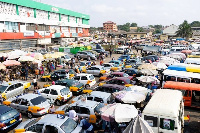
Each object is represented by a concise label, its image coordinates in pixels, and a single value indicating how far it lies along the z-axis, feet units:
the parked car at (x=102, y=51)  133.80
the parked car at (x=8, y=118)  36.23
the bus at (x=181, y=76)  54.34
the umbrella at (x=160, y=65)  73.21
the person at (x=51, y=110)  42.25
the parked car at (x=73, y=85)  55.98
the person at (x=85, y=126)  32.09
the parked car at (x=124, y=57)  106.83
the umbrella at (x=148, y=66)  67.53
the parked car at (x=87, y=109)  36.39
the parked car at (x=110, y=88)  49.63
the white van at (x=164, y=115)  27.99
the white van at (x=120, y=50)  150.61
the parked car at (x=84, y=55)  117.82
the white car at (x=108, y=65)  82.83
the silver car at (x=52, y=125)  29.40
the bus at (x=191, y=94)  45.63
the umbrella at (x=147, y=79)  56.85
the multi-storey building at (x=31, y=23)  127.92
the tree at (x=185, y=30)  272.51
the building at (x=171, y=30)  345.31
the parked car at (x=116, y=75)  63.83
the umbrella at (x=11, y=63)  76.21
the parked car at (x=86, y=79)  62.03
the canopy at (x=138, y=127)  25.35
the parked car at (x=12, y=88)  51.90
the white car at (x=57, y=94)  48.81
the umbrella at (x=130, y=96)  40.63
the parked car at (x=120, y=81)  56.49
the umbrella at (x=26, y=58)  82.03
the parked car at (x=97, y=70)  75.87
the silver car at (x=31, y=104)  42.24
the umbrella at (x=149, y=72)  64.03
